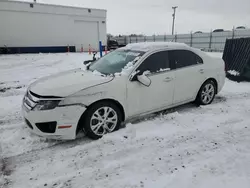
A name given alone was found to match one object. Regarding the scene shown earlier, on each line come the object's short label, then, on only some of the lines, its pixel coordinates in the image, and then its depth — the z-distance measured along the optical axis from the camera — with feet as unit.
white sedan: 10.61
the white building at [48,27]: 78.54
